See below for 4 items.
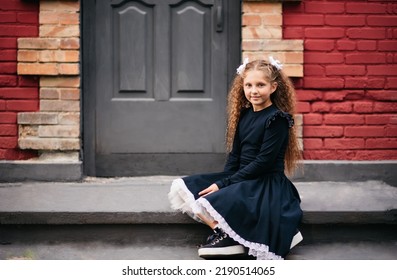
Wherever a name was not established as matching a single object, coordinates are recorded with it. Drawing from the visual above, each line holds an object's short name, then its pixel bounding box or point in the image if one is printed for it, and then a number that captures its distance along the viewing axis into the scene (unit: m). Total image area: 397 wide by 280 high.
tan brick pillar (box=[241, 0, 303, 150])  4.42
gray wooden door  4.63
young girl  3.22
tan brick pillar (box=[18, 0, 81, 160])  4.40
